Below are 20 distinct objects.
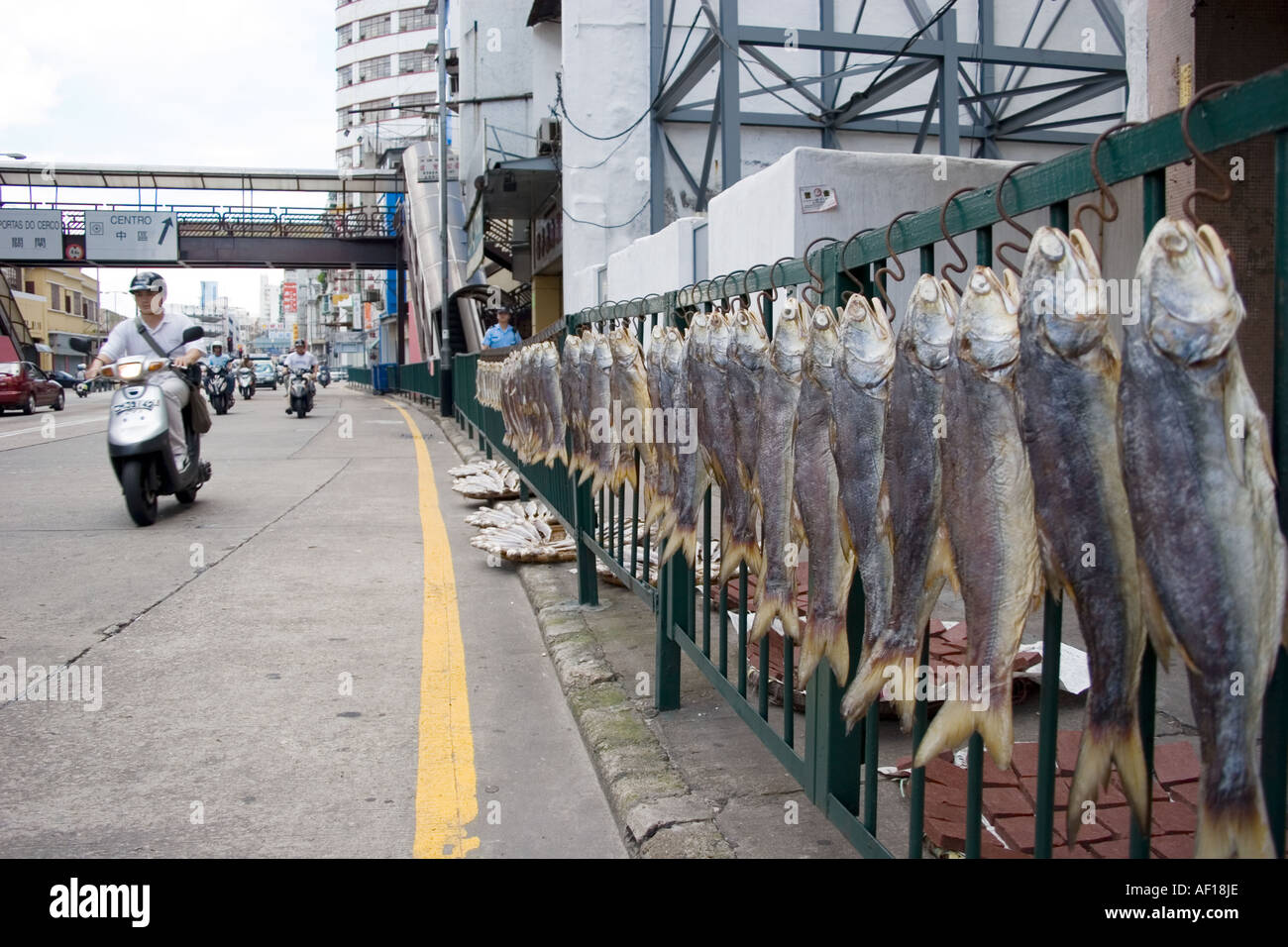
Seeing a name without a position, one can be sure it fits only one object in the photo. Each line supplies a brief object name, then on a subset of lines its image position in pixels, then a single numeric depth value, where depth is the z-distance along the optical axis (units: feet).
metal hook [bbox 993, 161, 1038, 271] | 5.74
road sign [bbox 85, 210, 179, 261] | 133.49
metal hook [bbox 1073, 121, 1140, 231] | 5.05
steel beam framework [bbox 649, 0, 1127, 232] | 35.29
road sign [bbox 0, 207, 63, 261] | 131.64
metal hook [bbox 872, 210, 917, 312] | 7.02
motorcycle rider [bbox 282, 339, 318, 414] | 76.64
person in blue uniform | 46.24
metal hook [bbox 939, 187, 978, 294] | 6.34
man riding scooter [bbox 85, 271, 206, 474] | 28.99
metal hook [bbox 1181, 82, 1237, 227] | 4.46
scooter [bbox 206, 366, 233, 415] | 79.26
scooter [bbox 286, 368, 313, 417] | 75.11
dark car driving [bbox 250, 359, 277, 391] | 184.85
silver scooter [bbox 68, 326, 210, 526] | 27.37
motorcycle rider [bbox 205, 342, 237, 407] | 79.74
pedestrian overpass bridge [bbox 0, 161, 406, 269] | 135.13
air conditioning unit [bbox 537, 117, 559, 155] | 58.90
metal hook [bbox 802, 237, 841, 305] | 8.39
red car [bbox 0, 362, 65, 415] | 80.28
